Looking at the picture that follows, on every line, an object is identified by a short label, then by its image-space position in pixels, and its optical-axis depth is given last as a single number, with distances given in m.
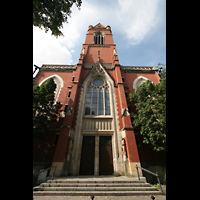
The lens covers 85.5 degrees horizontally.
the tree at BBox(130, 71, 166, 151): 9.23
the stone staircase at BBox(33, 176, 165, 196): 5.56
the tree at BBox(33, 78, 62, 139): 9.91
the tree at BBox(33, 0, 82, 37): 4.91
